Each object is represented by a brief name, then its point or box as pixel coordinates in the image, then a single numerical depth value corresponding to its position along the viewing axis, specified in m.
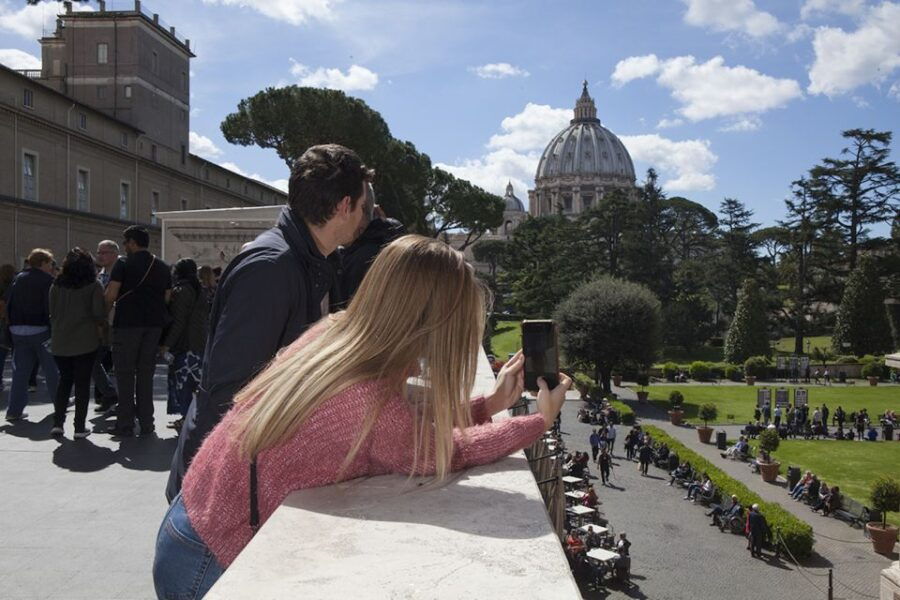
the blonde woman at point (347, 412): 1.80
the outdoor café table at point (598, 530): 16.47
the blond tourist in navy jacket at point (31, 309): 7.11
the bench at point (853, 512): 19.70
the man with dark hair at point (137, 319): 6.13
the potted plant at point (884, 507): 17.61
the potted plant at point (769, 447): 23.86
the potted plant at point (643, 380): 40.28
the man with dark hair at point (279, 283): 2.43
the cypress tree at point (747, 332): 49.12
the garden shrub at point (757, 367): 45.19
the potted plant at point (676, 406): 32.88
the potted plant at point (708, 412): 32.16
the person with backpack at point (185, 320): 6.36
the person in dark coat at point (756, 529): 17.25
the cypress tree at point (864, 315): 49.53
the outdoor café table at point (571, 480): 18.84
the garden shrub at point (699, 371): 46.27
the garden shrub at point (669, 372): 45.94
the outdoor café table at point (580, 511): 17.10
